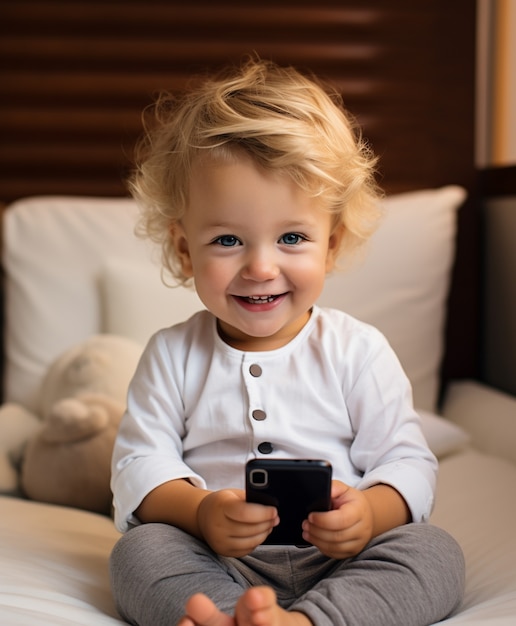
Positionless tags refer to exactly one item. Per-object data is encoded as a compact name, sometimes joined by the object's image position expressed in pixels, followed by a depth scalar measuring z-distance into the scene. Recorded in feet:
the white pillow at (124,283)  5.66
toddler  2.86
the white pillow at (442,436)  4.79
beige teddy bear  4.46
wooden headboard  6.48
